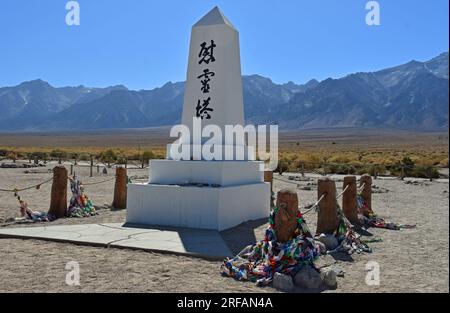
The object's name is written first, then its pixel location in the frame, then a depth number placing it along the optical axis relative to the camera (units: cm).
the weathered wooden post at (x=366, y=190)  973
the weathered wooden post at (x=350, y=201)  888
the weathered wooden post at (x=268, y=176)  1266
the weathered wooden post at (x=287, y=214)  551
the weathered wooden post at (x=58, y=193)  948
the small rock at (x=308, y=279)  493
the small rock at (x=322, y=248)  650
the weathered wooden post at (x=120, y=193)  1099
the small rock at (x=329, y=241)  683
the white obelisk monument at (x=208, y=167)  825
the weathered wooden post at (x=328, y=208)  723
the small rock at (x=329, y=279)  496
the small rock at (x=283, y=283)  488
